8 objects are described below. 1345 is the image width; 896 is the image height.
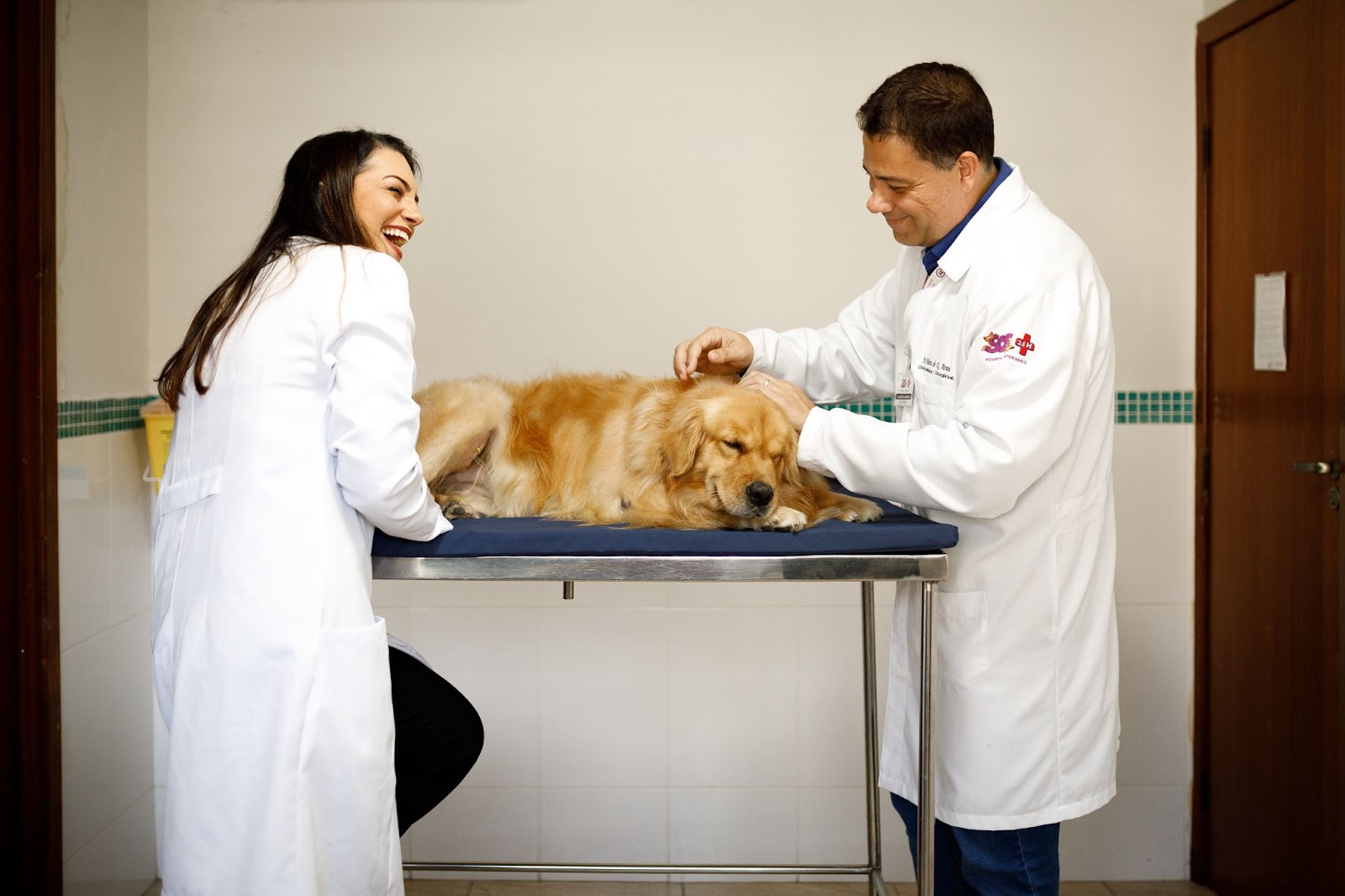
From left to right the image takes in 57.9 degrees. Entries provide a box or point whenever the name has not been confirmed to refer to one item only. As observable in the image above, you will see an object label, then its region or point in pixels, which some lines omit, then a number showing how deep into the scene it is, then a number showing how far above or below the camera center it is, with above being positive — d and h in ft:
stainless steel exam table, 7.42 -0.69
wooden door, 10.31 -0.19
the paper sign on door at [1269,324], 10.95 +1.07
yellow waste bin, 11.94 +0.12
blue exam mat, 7.41 -0.61
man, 7.70 -0.23
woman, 6.82 -0.72
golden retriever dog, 8.26 -0.09
